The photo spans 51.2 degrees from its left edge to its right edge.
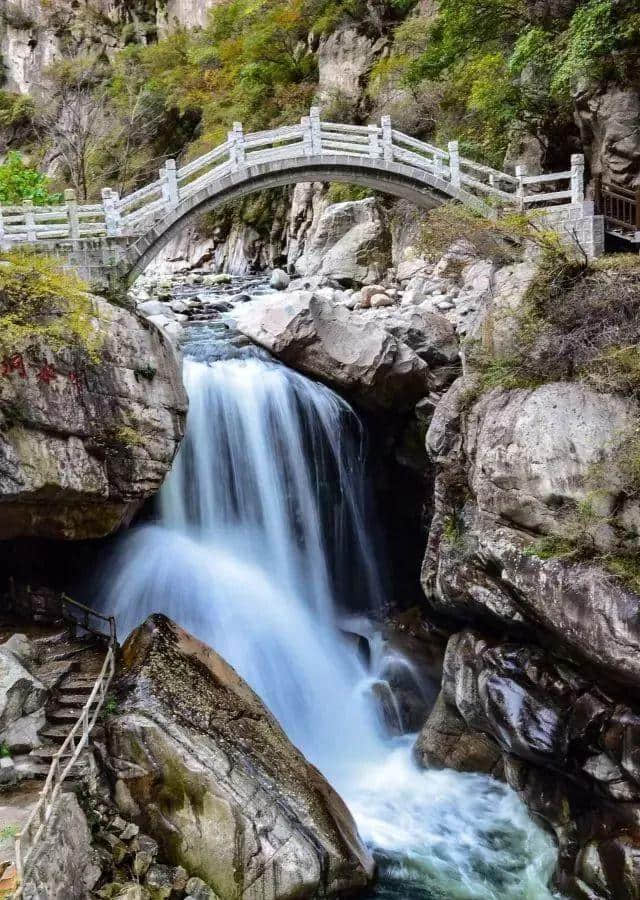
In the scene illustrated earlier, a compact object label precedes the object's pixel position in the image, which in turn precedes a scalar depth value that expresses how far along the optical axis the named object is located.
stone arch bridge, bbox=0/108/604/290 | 14.54
